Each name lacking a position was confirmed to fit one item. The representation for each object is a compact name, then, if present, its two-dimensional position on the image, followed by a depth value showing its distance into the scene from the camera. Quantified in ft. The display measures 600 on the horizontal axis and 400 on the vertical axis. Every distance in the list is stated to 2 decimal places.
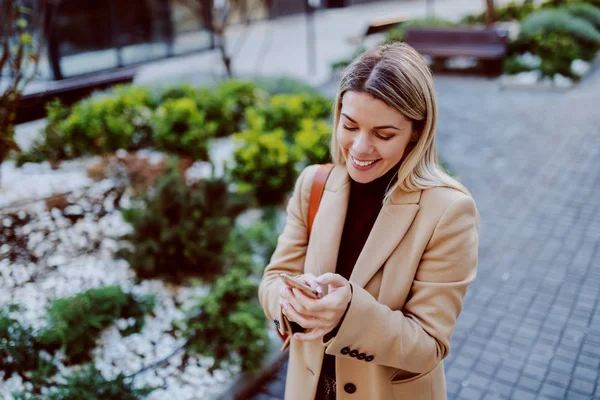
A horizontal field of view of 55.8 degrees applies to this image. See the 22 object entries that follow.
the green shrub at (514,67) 41.42
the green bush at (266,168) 20.47
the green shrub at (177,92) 28.73
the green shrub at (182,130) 23.32
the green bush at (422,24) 50.27
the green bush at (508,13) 56.54
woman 5.94
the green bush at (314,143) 20.82
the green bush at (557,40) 40.09
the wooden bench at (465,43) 43.55
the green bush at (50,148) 22.84
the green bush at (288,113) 25.22
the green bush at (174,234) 16.10
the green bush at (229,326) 13.65
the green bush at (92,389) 11.10
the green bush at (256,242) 16.92
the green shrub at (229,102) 27.76
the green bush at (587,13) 49.26
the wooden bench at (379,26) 52.60
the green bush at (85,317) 12.87
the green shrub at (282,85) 30.83
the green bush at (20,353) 12.16
